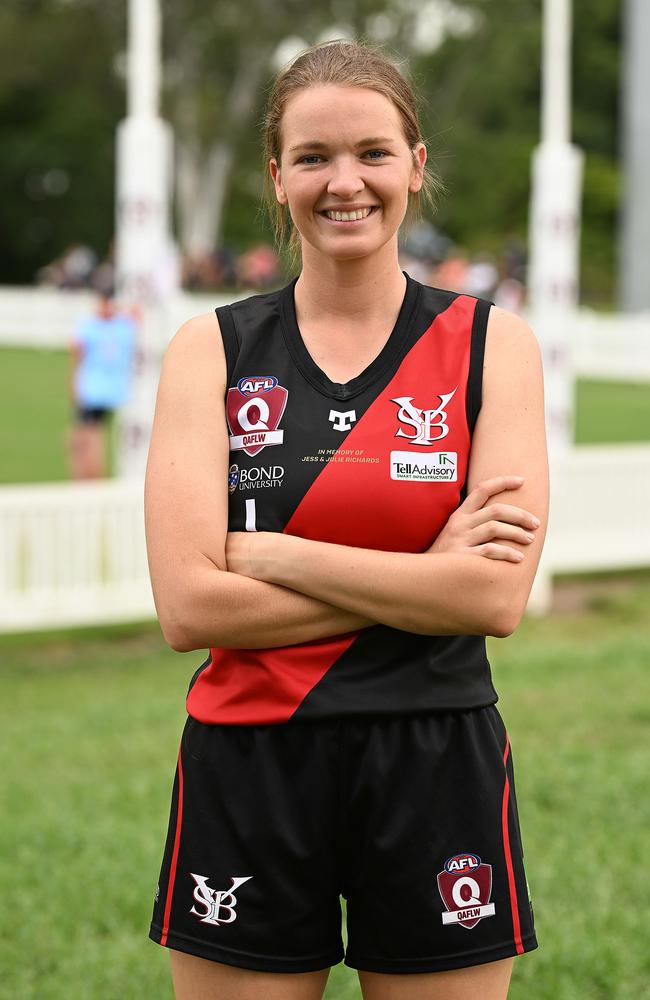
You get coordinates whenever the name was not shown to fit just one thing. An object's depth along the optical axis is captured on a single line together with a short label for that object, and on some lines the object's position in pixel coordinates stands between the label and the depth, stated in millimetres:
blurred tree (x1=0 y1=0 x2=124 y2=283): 46438
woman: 2465
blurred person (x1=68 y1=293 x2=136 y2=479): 12898
